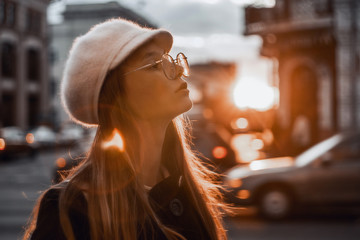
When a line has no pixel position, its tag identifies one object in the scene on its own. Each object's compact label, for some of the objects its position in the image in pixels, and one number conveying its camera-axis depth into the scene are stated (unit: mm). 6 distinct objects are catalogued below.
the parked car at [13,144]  26297
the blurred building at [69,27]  63388
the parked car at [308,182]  9156
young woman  1720
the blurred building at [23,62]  43125
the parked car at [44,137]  37062
